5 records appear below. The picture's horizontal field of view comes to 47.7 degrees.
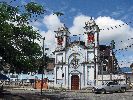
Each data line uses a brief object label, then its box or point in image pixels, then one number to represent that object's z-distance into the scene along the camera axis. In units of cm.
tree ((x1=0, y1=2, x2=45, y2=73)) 1258
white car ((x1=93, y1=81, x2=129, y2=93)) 2156
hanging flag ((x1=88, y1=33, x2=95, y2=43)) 2885
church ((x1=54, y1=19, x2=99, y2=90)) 2872
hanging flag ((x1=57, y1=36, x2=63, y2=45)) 3089
